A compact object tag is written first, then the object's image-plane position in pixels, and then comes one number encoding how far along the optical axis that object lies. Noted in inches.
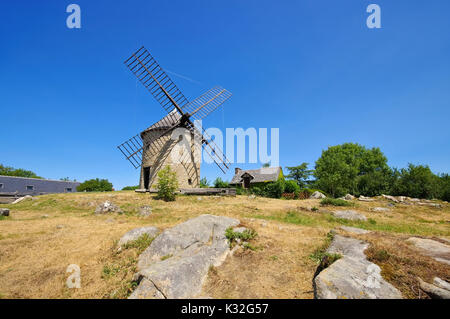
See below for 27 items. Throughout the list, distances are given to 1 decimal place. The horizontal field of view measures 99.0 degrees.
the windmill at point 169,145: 851.4
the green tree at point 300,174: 1849.9
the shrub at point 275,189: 1002.1
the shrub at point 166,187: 678.5
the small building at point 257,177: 1520.1
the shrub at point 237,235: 247.5
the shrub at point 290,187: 1059.3
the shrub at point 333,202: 598.5
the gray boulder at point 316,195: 890.1
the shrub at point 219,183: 1103.6
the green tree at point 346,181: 1121.4
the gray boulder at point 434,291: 125.1
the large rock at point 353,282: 125.4
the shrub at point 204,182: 1105.9
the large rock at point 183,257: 153.3
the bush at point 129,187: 1571.1
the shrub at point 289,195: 986.3
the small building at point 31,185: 1254.8
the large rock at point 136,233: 259.6
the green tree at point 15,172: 2075.5
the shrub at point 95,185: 1847.9
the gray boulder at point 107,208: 507.1
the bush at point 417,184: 987.9
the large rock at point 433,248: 181.6
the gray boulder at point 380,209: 552.2
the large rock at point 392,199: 761.1
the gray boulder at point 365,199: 782.5
